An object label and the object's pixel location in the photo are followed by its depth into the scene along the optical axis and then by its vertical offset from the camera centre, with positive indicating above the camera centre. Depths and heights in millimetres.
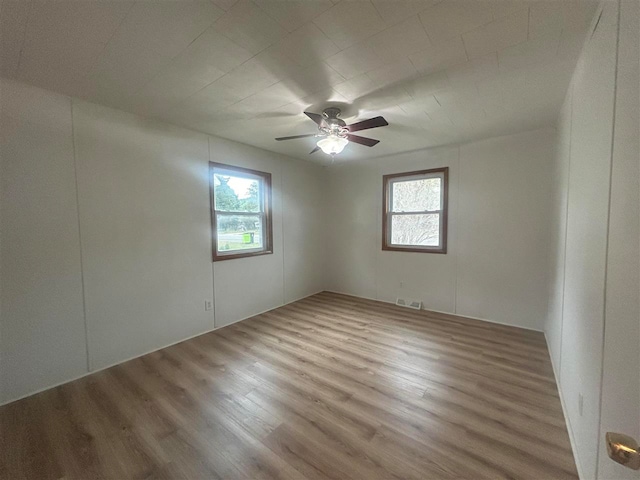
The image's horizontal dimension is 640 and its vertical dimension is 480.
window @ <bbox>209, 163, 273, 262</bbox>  3422 +214
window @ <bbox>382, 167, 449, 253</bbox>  3854 +219
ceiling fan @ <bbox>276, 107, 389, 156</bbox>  2311 +939
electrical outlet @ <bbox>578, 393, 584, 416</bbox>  1362 -990
